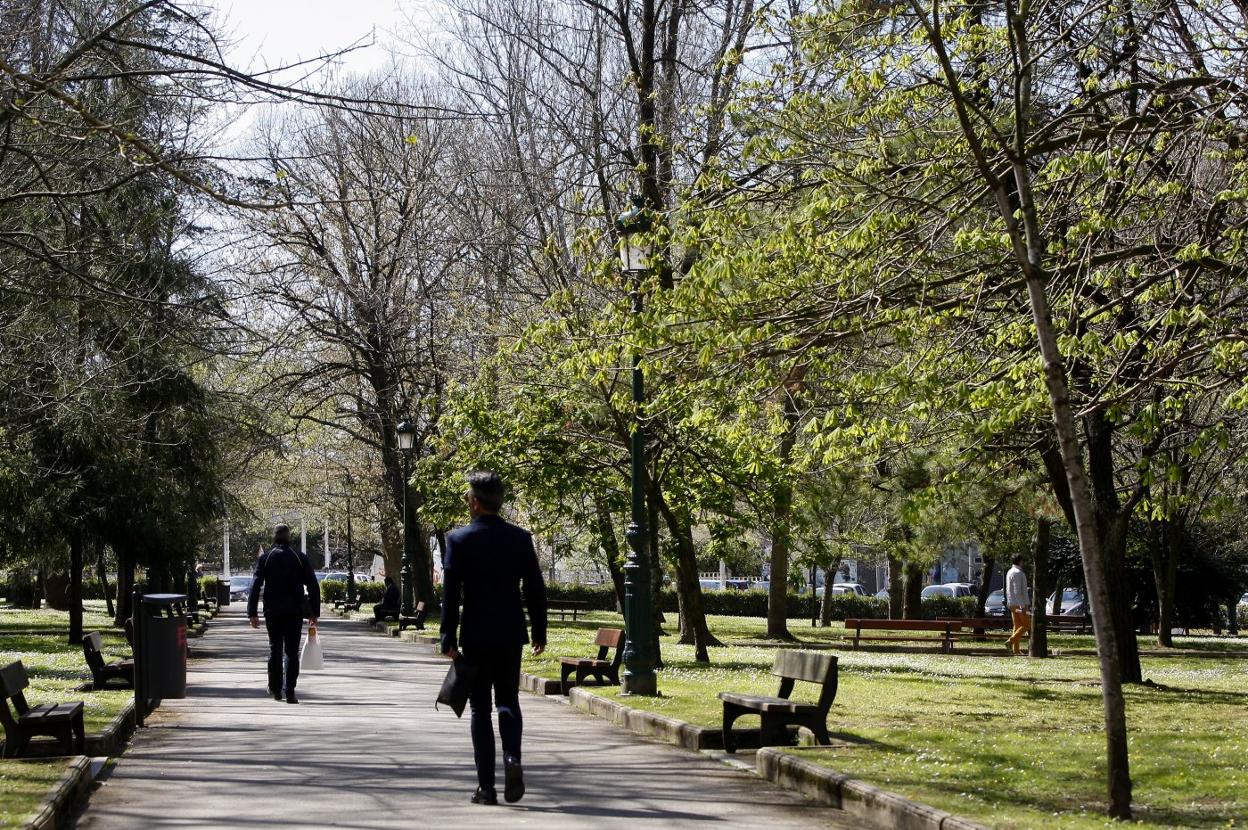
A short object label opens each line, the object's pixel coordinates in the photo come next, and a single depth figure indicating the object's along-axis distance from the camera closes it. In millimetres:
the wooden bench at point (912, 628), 32250
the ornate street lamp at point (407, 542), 36031
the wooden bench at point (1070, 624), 42750
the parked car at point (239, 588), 83812
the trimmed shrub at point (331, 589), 78212
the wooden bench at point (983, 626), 34875
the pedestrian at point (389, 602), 42344
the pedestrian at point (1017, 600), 31016
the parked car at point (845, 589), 71938
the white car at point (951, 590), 70938
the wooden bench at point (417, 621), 37281
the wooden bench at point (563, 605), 46138
